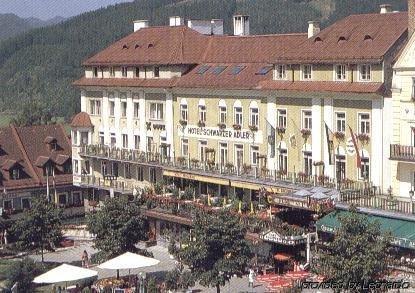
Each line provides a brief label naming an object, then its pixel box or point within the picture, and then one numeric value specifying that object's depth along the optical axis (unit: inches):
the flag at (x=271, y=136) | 2271.2
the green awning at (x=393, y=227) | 1761.0
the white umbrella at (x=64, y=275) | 1742.1
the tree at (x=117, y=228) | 2064.5
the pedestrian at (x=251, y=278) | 1876.2
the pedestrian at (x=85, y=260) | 2188.7
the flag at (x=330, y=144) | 2096.5
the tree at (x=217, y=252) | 1754.4
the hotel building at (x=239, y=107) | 2049.7
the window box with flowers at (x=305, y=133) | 2171.4
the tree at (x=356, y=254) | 1483.8
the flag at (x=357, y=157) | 2041.1
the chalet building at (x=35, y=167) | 2822.3
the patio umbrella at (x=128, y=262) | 1822.1
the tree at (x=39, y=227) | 2231.8
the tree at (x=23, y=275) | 1814.7
